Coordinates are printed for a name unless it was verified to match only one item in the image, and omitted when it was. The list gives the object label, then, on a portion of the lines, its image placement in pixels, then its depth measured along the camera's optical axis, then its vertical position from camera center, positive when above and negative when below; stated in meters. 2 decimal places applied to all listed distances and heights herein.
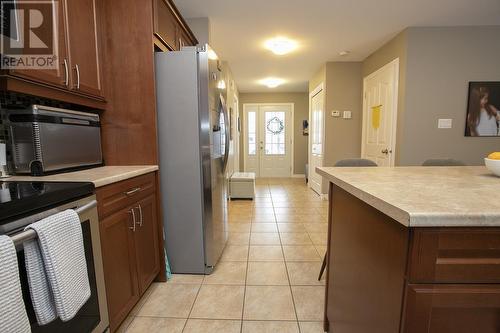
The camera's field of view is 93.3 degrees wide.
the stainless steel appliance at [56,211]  0.72 -0.27
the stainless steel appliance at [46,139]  1.27 +0.02
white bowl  1.08 -0.12
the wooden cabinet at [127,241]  1.25 -0.61
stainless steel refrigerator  1.79 -0.09
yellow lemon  1.10 -0.08
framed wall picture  2.85 +0.38
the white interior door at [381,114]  3.18 +0.39
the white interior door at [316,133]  4.50 +0.15
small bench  4.32 -0.84
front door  6.89 +0.06
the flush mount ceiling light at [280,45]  3.25 +1.38
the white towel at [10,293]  0.61 -0.40
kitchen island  0.60 -0.32
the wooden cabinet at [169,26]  1.76 +0.98
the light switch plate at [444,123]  2.94 +0.21
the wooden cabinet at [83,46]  1.39 +0.60
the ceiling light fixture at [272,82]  5.38 +1.41
